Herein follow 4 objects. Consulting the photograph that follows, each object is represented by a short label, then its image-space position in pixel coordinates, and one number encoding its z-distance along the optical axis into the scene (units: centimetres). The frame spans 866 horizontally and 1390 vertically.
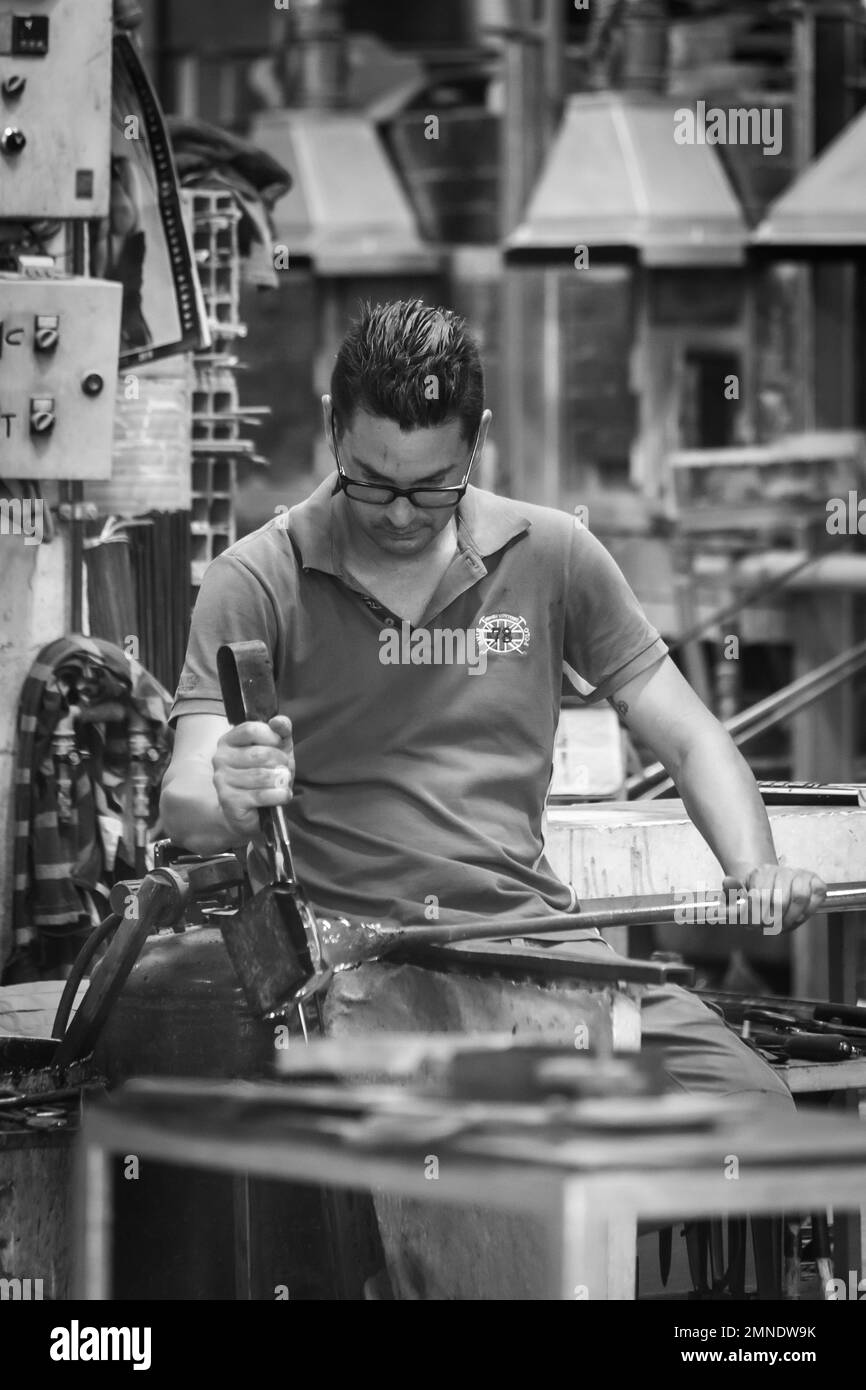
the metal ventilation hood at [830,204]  888
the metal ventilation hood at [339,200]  988
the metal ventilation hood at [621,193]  934
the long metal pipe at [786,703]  530
